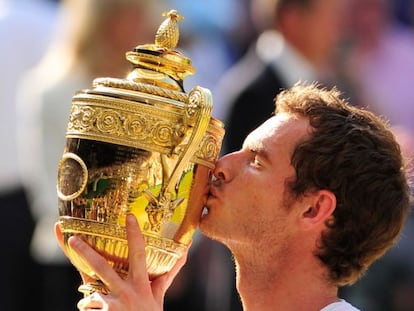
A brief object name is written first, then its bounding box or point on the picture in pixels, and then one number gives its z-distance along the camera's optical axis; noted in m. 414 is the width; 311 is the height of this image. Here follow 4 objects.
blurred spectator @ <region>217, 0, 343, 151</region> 14.81
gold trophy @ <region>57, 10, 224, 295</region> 8.93
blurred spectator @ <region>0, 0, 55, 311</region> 15.29
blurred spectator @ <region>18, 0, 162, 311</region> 14.73
